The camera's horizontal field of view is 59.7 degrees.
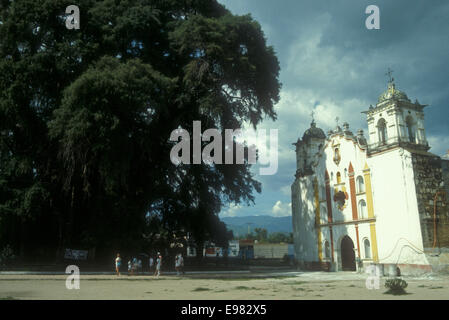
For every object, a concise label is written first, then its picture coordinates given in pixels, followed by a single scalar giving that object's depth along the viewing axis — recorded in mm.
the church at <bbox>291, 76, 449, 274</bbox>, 24953
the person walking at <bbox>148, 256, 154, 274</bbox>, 29156
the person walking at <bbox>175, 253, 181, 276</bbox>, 26766
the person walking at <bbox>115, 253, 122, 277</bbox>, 24431
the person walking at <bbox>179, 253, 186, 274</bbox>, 26944
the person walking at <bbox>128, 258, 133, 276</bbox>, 25938
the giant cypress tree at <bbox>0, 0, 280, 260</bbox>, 23734
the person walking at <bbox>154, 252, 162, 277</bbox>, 25484
